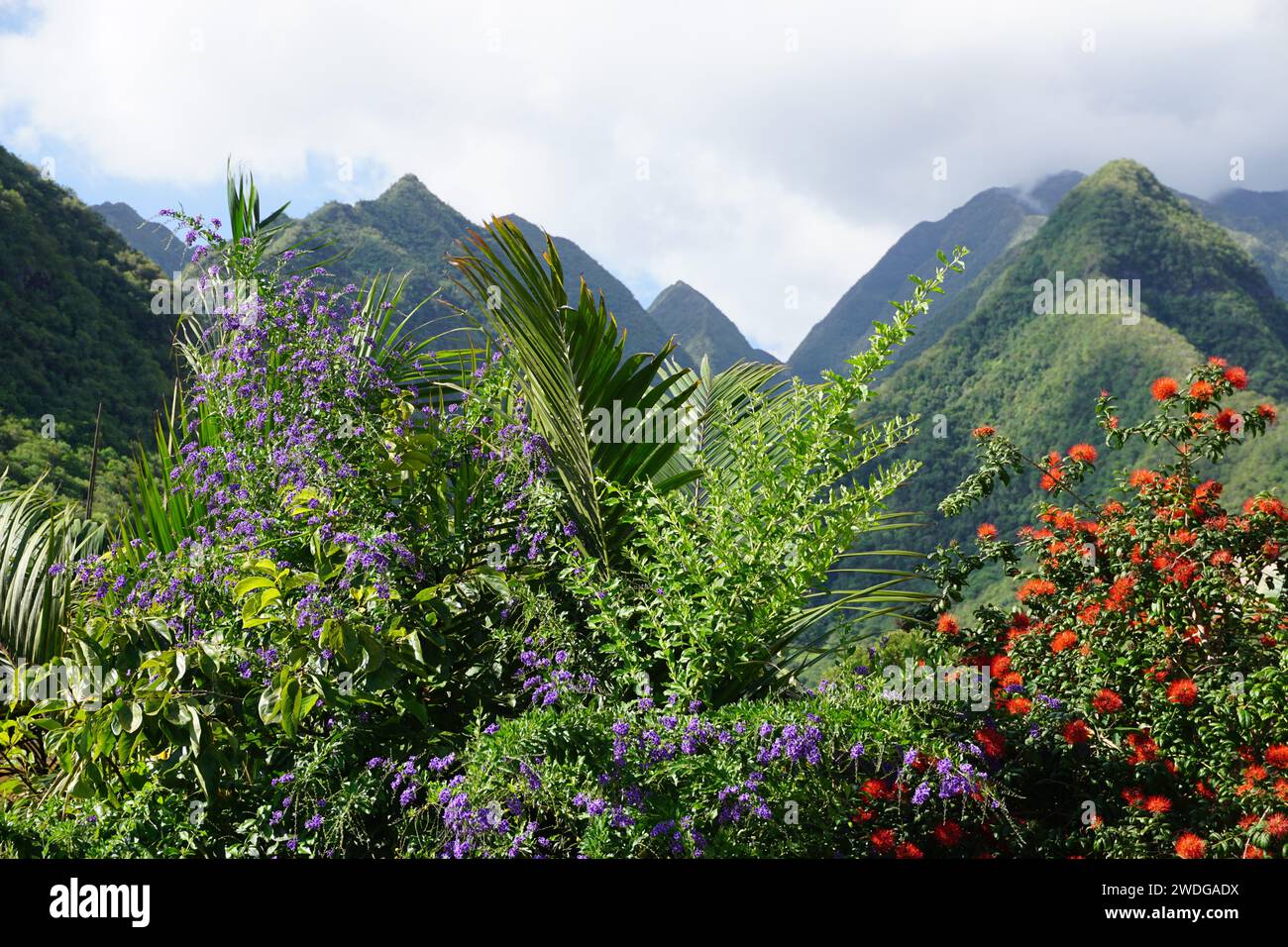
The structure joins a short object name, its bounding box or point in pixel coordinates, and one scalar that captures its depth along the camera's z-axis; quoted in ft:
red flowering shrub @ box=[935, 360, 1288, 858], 9.33
